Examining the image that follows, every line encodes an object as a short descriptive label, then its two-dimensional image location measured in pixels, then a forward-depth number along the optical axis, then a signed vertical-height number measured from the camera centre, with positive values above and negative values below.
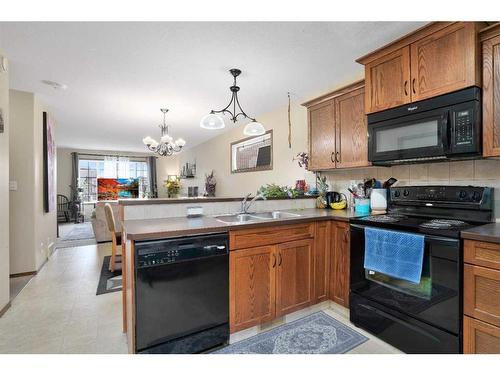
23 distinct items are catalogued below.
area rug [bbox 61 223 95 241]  5.59 -1.15
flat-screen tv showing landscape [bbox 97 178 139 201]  8.91 -0.09
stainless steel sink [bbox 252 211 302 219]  2.47 -0.30
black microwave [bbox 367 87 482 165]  1.64 +0.40
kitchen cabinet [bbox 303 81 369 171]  2.45 +0.58
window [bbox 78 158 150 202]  8.76 +0.48
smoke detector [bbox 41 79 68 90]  3.01 +1.25
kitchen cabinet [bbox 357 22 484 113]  1.65 +0.89
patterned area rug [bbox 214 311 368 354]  1.76 -1.16
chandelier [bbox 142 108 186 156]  4.55 +0.78
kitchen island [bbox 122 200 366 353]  1.63 -0.59
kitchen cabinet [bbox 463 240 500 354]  1.32 -0.61
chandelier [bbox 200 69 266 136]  2.51 +0.62
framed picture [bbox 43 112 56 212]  3.83 +0.34
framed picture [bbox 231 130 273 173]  4.29 +0.59
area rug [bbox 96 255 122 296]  2.85 -1.17
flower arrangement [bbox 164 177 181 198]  7.27 -0.05
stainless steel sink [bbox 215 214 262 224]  2.30 -0.31
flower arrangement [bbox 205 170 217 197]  6.23 +0.00
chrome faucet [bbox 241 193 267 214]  2.52 -0.19
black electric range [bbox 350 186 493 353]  1.48 -0.62
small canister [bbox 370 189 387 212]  2.35 -0.15
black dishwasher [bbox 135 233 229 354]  1.46 -0.68
